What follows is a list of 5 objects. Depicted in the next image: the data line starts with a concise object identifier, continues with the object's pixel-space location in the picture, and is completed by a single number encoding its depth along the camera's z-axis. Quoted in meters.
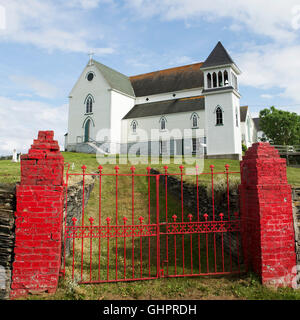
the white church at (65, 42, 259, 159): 24.95
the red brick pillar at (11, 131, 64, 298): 4.58
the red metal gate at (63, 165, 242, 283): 5.72
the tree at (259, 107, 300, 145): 42.50
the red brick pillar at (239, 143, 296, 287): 5.16
